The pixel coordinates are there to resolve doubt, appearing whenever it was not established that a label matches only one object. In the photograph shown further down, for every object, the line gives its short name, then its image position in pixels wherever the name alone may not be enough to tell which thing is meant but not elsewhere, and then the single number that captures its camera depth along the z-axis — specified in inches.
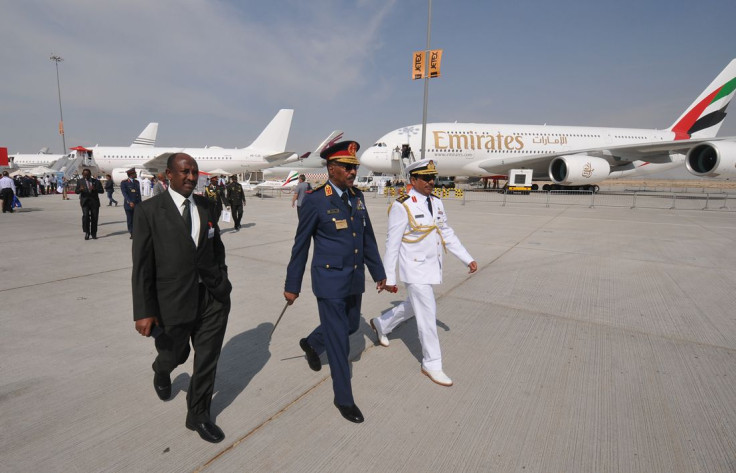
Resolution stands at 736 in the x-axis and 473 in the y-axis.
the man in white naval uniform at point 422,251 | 113.4
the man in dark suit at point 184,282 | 81.1
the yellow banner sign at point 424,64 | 645.3
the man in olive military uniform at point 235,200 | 421.7
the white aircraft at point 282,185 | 1063.0
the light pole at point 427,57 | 656.4
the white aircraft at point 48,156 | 1609.3
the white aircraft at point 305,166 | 1659.7
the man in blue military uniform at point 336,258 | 95.4
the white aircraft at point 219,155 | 1192.8
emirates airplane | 884.0
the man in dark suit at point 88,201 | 322.0
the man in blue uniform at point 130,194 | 342.0
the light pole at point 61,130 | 1634.6
